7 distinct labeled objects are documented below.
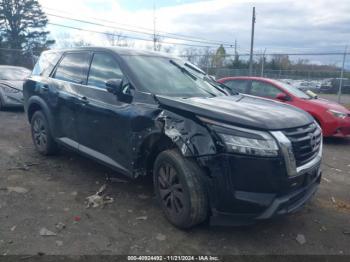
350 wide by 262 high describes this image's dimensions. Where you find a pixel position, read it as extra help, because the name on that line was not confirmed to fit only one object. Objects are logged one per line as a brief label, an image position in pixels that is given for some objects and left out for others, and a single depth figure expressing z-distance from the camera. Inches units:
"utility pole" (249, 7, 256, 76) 764.8
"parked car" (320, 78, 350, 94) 770.8
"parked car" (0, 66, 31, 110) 398.3
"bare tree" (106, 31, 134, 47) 1512.9
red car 291.9
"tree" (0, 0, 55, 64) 1358.3
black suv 116.5
